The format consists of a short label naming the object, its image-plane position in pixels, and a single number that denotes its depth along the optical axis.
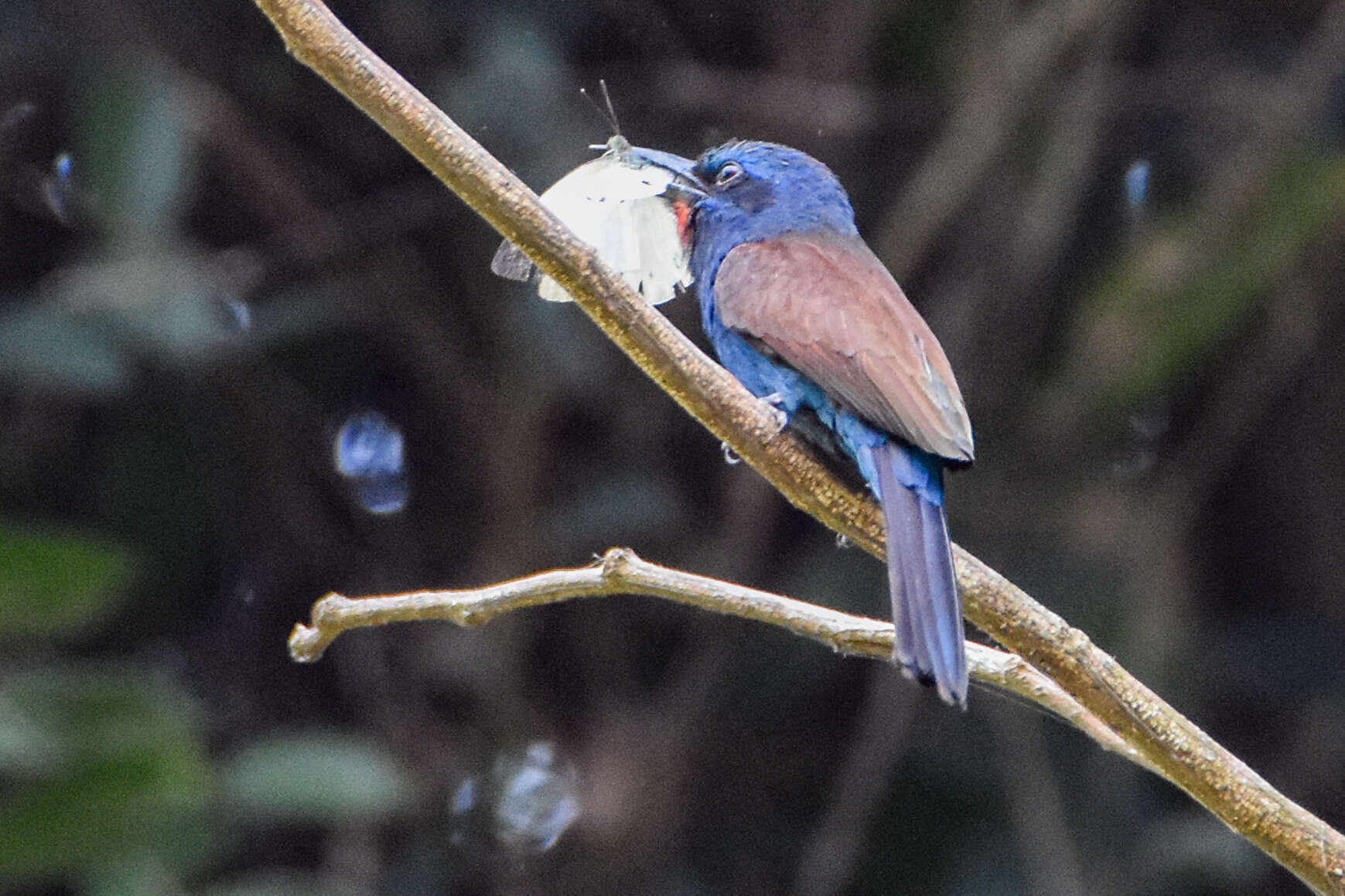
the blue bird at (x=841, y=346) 4.58
